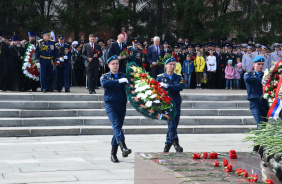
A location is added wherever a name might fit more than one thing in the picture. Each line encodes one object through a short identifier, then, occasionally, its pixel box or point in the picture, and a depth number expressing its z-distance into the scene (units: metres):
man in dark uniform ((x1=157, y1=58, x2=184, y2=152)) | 9.60
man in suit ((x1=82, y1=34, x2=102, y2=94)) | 17.32
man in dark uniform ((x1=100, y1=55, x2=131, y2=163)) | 9.00
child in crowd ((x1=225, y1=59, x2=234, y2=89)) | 23.39
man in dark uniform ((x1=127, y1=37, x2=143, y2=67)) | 18.56
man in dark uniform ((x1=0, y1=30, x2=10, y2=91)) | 18.03
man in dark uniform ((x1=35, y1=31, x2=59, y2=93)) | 17.09
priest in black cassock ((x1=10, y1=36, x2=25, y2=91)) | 18.09
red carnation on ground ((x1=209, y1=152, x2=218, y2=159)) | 6.14
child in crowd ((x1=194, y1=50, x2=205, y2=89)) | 22.98
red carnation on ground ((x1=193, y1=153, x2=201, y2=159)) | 6.11
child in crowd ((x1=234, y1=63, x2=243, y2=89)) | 23.43
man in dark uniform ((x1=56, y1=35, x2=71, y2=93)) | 18.20
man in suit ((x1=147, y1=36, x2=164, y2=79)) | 18.33
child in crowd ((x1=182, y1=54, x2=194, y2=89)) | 22.70
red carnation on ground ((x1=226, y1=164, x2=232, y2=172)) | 5.27
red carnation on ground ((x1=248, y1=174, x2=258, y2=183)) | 4.81
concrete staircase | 13.64
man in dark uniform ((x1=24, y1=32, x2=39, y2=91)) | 18.23
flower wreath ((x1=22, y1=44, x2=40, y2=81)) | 17.89
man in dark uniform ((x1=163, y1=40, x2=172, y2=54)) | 20.28
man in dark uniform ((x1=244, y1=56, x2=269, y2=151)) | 9.90
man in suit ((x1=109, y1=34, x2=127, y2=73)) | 17.64
